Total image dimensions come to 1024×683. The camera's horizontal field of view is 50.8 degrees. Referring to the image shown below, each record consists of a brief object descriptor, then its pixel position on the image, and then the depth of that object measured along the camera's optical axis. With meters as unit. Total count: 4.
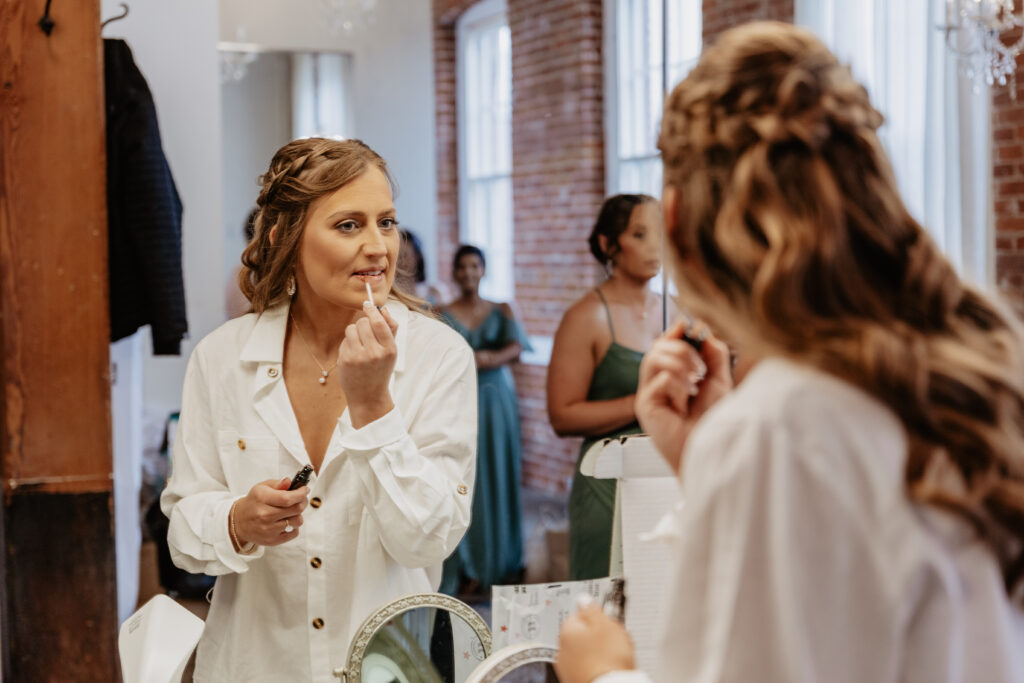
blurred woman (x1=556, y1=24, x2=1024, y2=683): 0.70
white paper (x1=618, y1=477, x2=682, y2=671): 1.26
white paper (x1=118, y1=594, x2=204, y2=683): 1.43
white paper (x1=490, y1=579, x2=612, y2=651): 1.50
